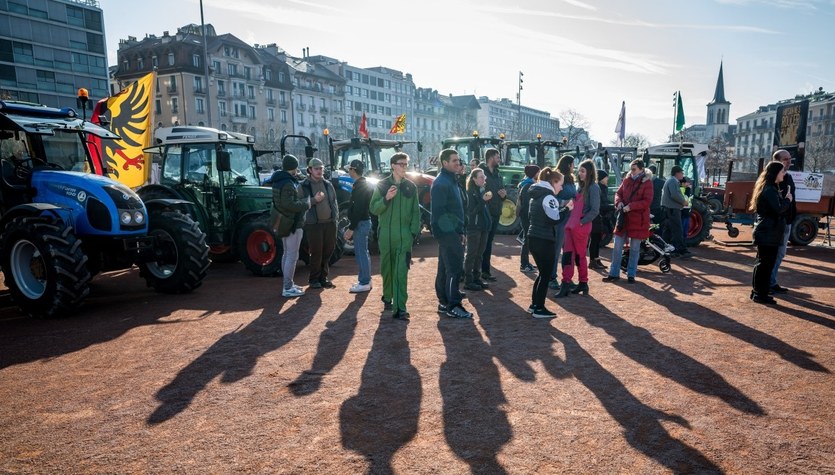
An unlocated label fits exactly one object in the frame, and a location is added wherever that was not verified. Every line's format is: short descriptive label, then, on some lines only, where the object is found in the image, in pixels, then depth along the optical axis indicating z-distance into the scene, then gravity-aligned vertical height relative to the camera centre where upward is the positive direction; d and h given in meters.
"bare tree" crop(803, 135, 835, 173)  55.96 +1.57
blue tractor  6.24 -0.68
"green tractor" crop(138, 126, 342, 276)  9.09 -0.39
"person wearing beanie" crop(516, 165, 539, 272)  8.71 -0.58
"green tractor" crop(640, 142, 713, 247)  12.63 -0.01
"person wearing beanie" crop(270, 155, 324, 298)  7.30 -0.61
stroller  9.28 -1.56
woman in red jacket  7.93 -0.56
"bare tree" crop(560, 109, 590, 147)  54.52 +5.13
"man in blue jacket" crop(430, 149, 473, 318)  6.14 -0.64
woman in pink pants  7.50 -0.89
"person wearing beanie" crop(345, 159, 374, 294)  7.49 -0.77
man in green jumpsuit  6.23 -0.64
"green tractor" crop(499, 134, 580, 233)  14.81 +0.34
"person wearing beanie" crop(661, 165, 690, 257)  9.95 -0.76
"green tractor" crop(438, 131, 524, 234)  14.58 +0.25
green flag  20.14 +2.07
